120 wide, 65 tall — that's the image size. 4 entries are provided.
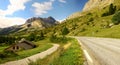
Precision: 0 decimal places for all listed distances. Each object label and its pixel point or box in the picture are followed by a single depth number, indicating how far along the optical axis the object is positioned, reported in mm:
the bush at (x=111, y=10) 56925
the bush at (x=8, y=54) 16232
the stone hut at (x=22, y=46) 33227
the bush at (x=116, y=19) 33652
